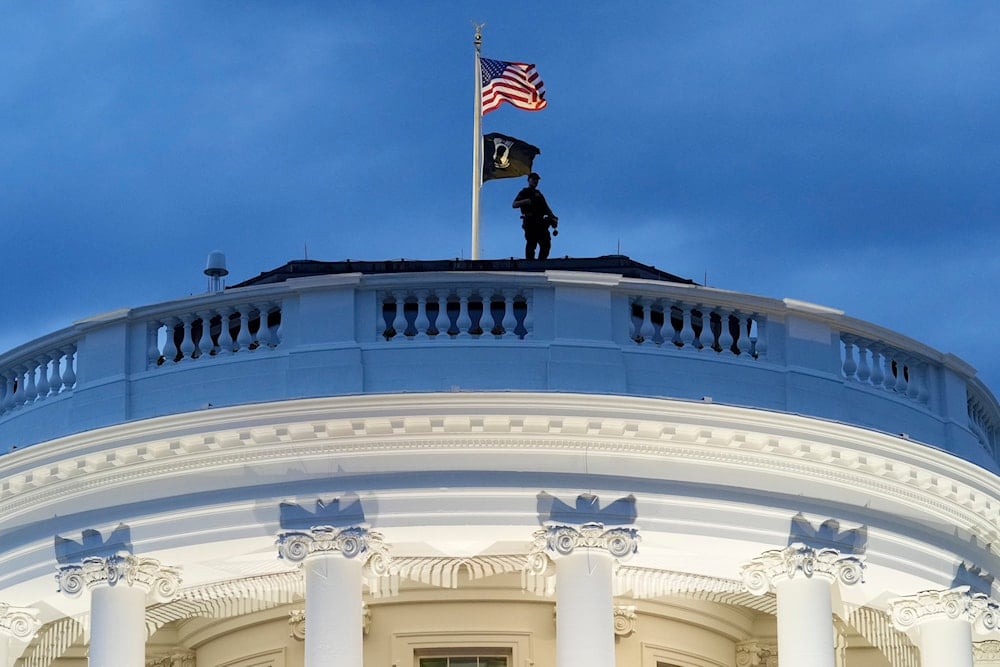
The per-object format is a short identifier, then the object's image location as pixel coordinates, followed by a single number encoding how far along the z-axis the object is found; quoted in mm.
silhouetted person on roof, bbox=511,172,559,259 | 35750
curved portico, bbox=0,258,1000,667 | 29766
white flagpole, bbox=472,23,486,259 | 36750
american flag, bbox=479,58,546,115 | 37750
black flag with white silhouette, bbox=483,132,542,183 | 38125
